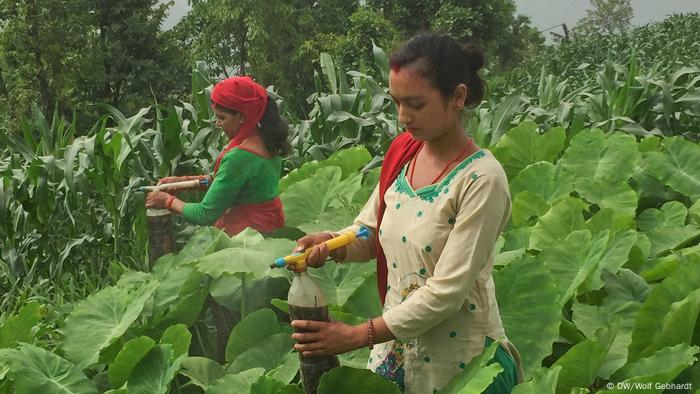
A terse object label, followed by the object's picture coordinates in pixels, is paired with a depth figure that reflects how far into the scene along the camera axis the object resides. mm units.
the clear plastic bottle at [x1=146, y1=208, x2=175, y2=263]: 2734
